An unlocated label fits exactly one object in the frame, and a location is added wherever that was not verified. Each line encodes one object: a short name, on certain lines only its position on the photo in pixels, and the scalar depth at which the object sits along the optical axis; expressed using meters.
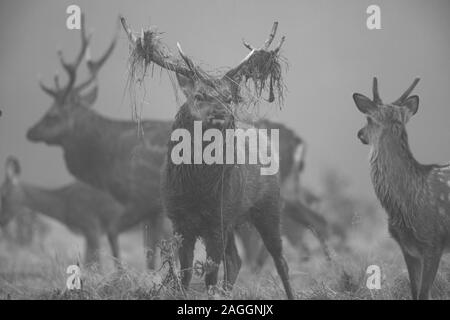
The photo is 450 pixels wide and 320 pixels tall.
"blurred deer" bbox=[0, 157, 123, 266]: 23.39
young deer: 12.64
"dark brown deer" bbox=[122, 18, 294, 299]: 12.73
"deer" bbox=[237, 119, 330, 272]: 21.73
